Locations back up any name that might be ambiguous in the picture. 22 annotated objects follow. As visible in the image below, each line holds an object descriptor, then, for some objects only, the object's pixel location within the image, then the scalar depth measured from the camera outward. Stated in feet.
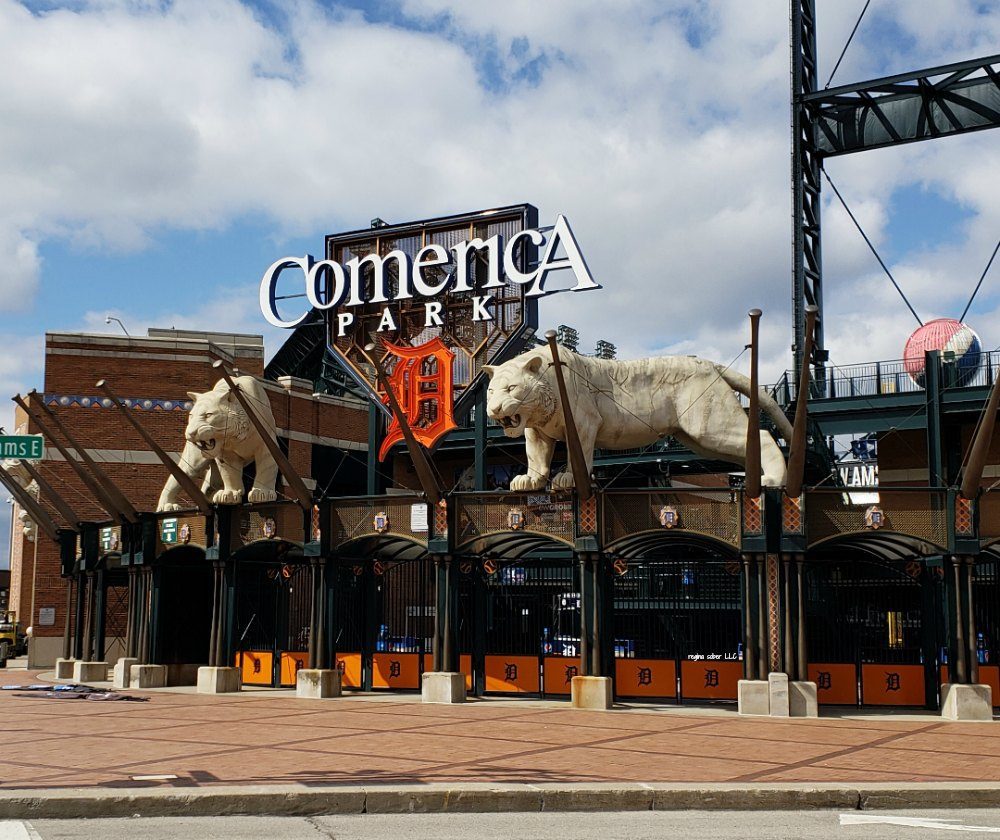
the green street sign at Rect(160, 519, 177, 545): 96.37
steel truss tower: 124.36
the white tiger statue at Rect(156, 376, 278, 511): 93.97
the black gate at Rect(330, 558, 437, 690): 90.94
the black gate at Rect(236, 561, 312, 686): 95.71
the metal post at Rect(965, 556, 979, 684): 71.92
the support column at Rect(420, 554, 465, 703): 80.28
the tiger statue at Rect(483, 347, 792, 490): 80.79
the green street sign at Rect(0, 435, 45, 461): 79.82
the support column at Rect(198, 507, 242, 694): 89.71
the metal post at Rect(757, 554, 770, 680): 73.46
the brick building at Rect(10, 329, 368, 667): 135.54
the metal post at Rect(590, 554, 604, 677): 76.48
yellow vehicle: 148.83
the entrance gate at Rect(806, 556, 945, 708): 79.10
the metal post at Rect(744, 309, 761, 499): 71.78
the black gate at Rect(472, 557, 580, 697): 86.02
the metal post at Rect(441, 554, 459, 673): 80.94
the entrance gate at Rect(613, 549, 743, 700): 81.92
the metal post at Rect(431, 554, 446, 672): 81.53
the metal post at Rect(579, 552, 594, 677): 76.84
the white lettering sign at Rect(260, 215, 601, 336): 106.93
